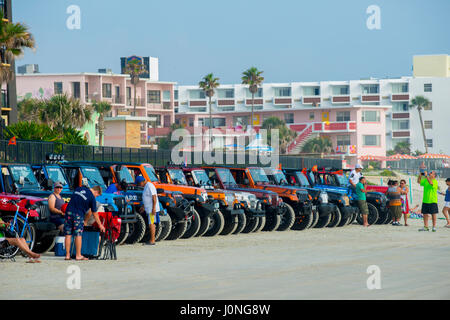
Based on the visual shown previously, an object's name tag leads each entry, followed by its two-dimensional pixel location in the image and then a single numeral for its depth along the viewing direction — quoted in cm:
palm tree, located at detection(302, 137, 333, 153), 11381
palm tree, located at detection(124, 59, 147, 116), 10694
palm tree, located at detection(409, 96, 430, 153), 13500
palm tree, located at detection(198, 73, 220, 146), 11081
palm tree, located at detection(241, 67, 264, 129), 11394
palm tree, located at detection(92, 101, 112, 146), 8731
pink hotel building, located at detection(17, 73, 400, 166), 10319
